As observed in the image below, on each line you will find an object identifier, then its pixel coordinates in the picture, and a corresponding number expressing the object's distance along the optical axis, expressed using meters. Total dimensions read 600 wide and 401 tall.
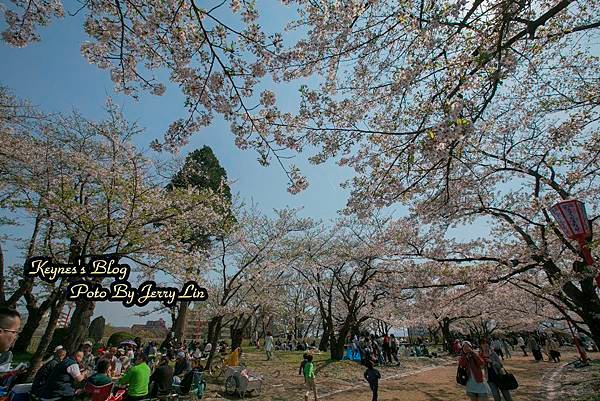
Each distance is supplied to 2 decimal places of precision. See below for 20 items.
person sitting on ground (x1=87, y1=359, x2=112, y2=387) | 6.14
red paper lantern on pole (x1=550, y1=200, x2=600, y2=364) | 4.98
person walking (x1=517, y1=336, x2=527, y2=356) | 25.51
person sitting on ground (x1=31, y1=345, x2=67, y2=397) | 5.90
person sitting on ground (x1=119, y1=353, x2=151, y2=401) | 6.55
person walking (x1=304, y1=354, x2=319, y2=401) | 9.01
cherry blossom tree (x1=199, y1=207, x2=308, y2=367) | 13.12
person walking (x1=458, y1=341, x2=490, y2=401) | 6.04
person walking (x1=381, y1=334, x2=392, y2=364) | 20.49
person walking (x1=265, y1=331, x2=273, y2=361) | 18.09
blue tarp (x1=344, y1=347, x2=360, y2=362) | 17.95
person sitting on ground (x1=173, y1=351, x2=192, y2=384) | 9.77
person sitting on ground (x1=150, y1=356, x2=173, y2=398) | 7.49
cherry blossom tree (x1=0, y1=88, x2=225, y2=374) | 8.27
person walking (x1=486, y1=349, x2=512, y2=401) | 6.85
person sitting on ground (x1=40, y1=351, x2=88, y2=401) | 5.48
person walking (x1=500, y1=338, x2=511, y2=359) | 23.40
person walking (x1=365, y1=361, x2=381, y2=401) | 8.67
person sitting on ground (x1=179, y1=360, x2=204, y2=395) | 8.73
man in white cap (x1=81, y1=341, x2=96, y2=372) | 9.82
